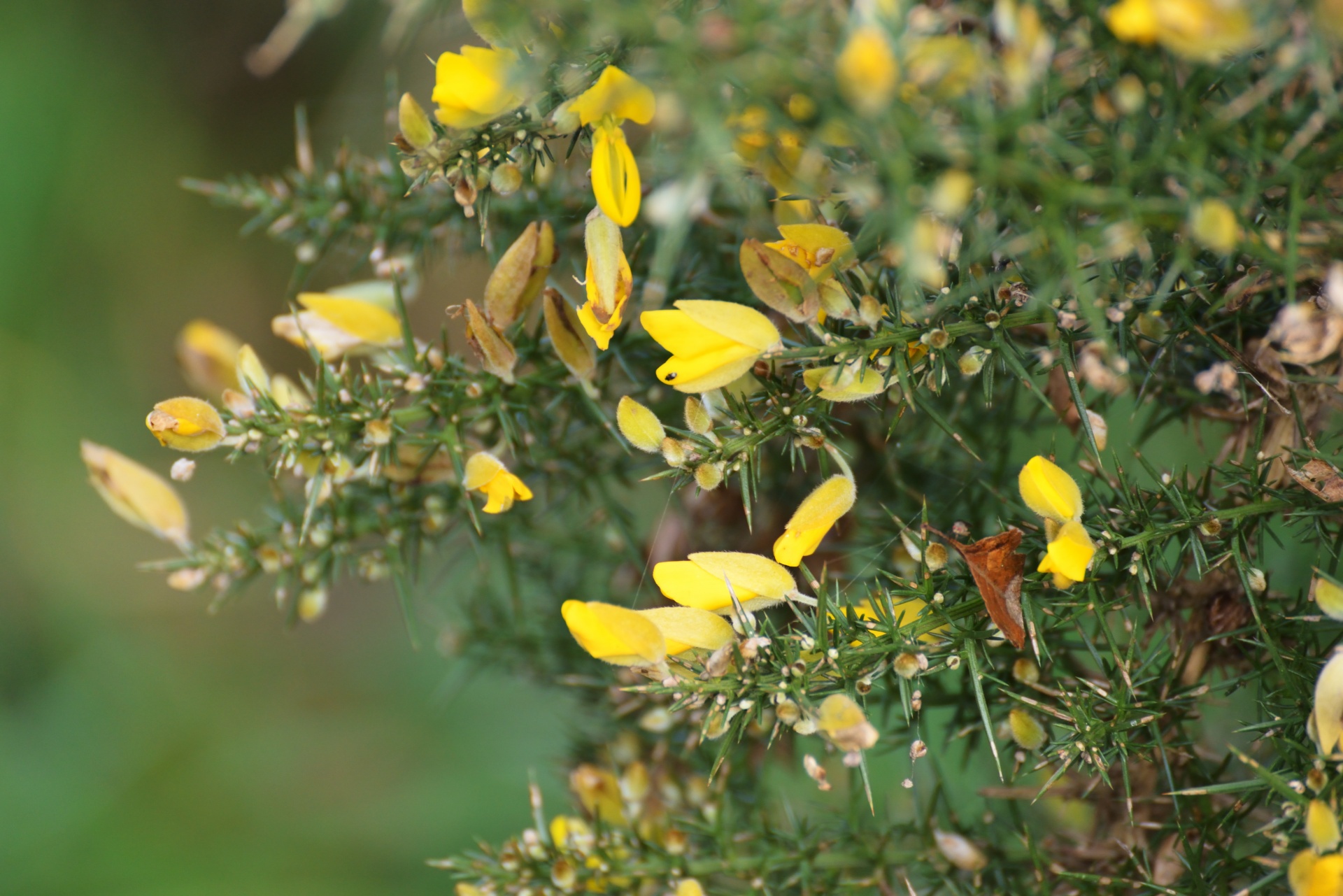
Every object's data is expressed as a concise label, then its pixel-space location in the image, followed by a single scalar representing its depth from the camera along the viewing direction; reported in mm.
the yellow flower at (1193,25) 637
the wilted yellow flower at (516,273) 694
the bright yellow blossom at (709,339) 670
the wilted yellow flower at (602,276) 677
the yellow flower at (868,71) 634
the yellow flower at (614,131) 660
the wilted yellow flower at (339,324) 709
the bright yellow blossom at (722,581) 677
